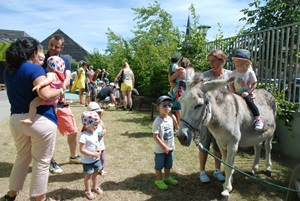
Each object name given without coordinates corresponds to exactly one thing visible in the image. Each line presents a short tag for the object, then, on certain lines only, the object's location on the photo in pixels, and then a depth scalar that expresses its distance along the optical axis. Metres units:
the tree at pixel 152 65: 9.54
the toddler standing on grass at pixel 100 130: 3.51
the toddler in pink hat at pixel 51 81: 2.56
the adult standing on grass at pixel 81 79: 11.68
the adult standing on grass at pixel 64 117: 3.67
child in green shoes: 3.45
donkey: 2.76
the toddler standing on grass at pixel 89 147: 3.16
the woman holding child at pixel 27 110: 2.58
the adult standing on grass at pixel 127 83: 10.62
